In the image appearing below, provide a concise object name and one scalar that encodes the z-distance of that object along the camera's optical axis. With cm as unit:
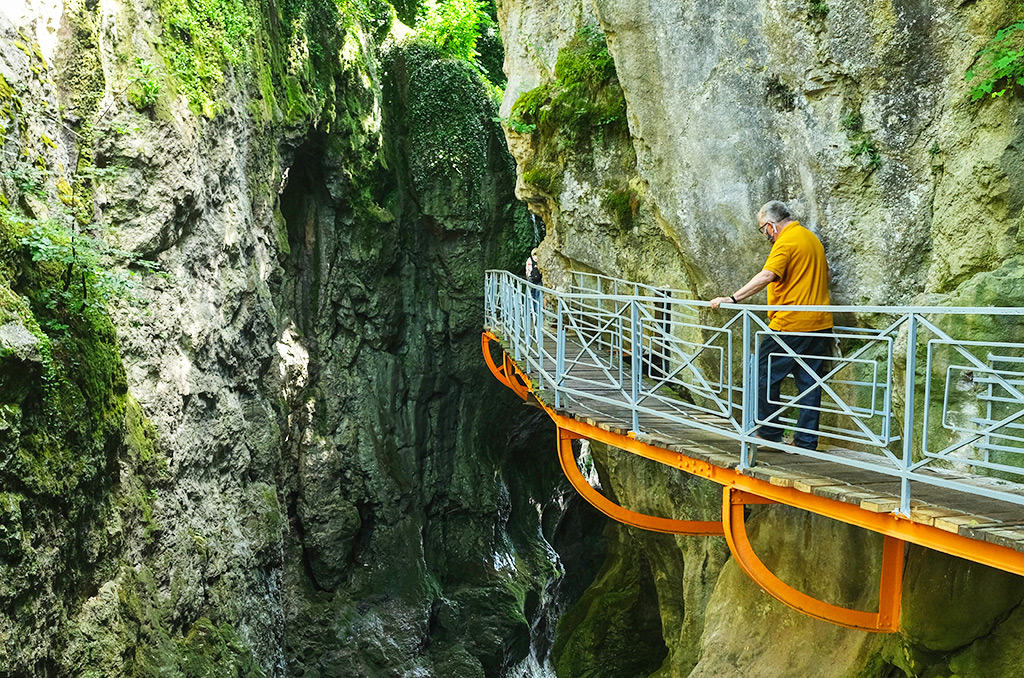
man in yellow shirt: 528
